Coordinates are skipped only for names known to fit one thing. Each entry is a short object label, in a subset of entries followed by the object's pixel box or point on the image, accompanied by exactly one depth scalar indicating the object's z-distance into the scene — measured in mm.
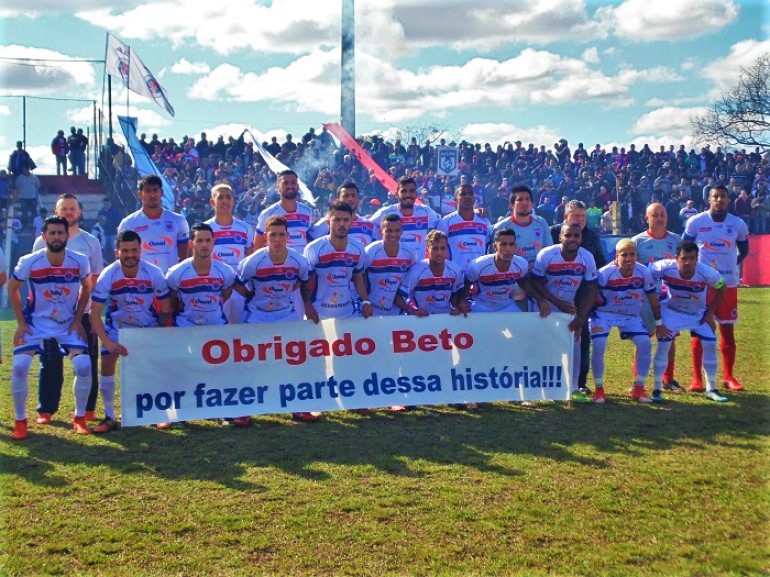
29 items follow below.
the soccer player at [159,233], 8930
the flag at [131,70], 20812
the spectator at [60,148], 22562
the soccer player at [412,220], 10156
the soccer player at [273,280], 8279
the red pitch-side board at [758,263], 22844
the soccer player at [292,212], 9742
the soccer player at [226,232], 9227
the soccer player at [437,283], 8773
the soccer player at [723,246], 10055
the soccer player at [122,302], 7785
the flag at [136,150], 21859
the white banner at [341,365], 7957
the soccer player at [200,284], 8016
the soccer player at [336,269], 8609
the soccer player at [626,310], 9094
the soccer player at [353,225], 9742
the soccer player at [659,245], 9766
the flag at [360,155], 24500
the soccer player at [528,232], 9805
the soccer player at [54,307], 7766
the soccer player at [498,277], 8930
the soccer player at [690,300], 9289
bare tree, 26172
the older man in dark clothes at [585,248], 9531
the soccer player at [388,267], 8797
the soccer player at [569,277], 8938
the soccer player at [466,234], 9984
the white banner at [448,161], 22312
